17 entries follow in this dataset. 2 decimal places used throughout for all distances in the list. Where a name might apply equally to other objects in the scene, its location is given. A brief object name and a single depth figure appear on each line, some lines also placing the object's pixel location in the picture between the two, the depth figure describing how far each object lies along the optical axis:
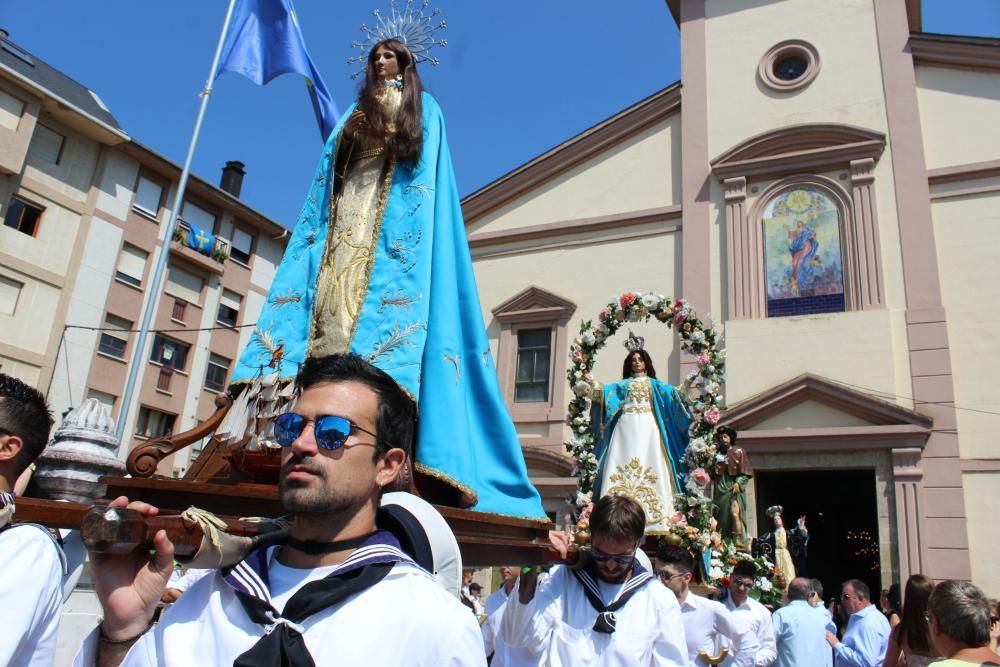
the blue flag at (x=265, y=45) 9.04
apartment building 20.11
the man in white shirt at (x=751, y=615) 5.83
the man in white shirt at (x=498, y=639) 3.26
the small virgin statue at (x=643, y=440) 7.27
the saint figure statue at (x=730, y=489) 7.74
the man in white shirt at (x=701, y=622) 5.02
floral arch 7.14
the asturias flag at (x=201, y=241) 24.41
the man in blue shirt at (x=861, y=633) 6.44
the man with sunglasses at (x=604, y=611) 3.08
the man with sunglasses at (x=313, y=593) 1.45
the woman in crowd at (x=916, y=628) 3.78
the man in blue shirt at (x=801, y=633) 6.59
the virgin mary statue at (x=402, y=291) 3.54
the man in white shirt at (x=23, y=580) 1.71
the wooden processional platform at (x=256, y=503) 2.75
